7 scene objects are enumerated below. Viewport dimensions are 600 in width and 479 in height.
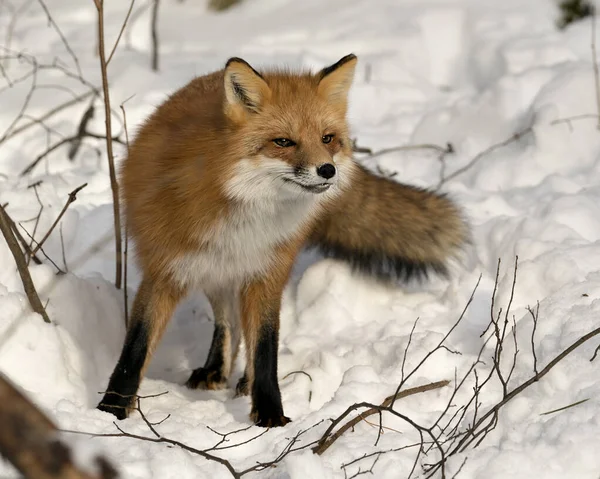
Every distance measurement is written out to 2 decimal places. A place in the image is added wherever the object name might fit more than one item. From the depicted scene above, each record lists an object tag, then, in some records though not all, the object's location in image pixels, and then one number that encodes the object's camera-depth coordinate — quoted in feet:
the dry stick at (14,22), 45.52
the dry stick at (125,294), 25.42
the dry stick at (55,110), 35.24
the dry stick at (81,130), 35.99
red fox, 20.70
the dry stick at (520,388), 17.69
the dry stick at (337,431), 18.46
